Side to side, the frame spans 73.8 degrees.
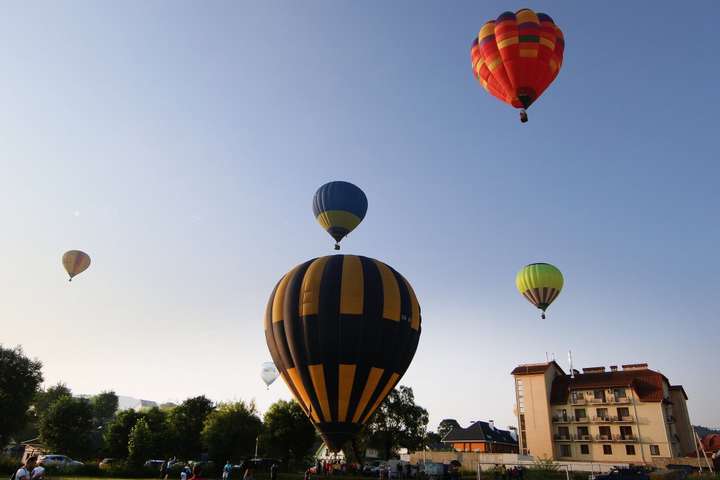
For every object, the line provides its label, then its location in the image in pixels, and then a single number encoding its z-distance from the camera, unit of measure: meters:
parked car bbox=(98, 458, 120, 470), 32.92
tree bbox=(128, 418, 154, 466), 37.66
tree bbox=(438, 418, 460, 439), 106.65
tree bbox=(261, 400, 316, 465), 48.28
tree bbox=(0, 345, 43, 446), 39.16
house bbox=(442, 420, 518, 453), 73.75
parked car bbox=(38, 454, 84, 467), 31.81
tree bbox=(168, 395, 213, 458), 48.41
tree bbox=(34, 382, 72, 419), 98.12
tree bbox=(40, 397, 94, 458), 51.06
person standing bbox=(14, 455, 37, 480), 13.28
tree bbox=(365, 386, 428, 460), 55.40
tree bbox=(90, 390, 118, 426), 108.01
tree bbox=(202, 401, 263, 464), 44.09
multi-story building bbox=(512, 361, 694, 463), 56.47
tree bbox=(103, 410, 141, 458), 51.16
